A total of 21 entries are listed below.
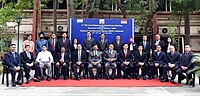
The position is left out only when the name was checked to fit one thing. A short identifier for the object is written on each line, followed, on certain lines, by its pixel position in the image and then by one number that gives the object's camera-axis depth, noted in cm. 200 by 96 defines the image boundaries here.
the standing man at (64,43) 1220
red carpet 1045
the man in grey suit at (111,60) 1194
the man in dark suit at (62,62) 1190
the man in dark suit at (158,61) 1173
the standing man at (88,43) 1244
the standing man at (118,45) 1227
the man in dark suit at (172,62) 1112
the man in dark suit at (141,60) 1208
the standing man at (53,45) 1232
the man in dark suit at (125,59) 1207
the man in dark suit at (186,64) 1052
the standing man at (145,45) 1248
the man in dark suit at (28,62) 1094
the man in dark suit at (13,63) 1030
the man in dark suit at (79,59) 1191
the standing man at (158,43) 1250
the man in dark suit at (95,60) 1195
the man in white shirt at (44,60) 1159
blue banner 1335
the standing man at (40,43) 1232
